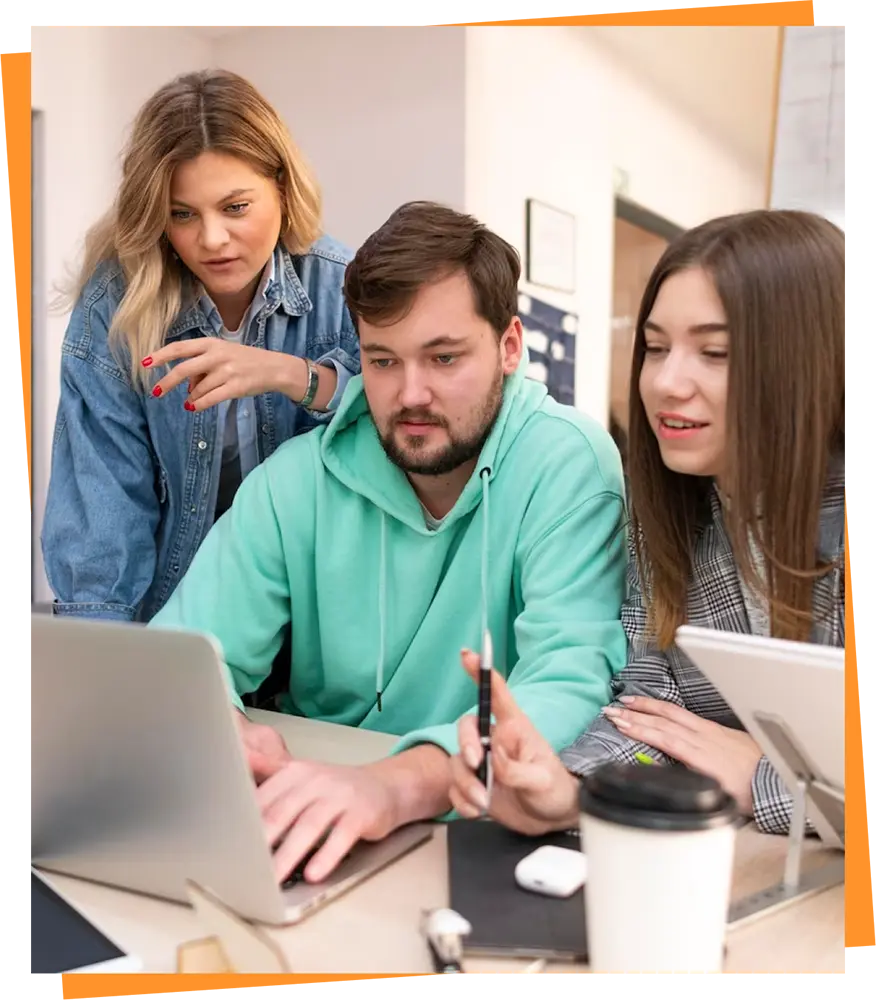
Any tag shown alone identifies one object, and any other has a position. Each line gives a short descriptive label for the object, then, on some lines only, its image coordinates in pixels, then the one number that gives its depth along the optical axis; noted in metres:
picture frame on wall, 3.35
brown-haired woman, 1.04
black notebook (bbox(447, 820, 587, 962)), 0.74
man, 1.30
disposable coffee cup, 0.64
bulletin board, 3.40
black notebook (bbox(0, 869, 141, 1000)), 0.74
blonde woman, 1.50
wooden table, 0.74
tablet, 0.76
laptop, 0.72
